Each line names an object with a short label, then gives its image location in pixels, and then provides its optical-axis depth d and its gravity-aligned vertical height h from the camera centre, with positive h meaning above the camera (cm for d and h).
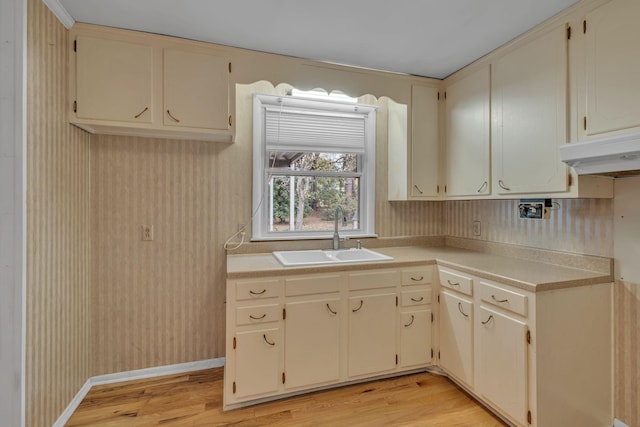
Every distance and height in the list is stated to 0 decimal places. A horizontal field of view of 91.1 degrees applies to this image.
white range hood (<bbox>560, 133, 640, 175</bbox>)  135 +27
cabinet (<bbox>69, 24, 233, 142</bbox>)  189 +82
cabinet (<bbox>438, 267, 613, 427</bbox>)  165 -78
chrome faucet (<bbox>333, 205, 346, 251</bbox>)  263 -18
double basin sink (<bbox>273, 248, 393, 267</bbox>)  242 -34
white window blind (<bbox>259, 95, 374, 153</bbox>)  261 +76
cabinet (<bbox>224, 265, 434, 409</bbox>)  195 -78
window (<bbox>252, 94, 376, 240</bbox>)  260 +40
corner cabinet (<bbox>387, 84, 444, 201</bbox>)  265 +56
